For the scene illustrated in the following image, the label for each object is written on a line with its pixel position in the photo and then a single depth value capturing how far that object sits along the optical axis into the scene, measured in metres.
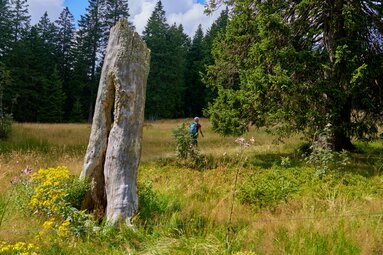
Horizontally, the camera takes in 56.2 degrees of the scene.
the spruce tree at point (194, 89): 55.78
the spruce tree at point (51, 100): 42.41
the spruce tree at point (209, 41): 51.65
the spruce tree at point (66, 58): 48.00
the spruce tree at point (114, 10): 46.81
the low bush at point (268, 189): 6.77
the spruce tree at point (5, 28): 41.53
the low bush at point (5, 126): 15.18
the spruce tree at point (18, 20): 44.00
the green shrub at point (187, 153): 10.88
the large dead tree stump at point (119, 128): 4.95
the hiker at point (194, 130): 11.78
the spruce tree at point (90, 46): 46.47
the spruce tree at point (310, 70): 10.45
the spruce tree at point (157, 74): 45.97
